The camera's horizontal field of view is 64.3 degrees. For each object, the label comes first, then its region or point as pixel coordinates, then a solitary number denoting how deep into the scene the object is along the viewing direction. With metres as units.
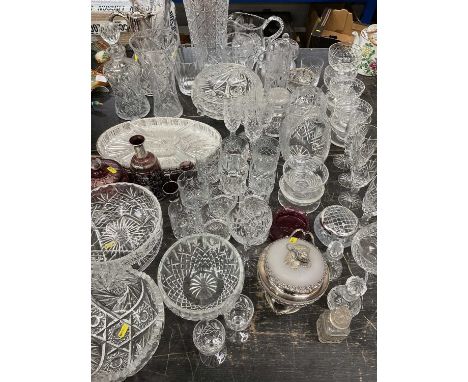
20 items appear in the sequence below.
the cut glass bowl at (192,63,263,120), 1.40
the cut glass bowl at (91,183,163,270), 1.08
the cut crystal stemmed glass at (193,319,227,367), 0.93
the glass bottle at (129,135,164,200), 1.16
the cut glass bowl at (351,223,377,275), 1.06
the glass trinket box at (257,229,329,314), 0.91
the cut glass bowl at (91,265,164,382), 0.89
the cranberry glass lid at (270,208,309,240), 1.14
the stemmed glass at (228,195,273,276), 1.09
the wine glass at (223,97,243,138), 1.26
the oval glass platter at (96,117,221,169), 1.32
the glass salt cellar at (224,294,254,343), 0.96
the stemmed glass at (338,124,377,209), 1.21
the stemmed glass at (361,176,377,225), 1.17
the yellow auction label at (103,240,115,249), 1.09
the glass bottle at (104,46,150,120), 1.41
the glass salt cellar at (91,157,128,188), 1.14
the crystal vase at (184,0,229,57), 1.44
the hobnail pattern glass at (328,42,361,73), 1.59
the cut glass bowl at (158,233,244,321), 1.00
